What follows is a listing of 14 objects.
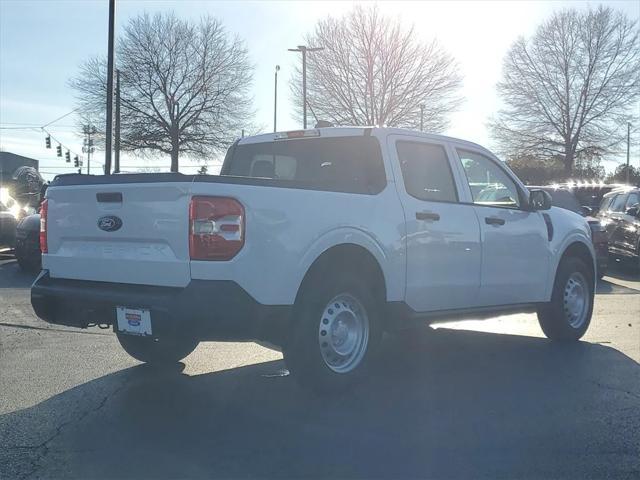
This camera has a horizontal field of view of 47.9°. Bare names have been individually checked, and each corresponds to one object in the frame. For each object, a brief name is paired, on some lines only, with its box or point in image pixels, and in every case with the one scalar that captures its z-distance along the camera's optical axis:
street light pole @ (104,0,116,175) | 18.95
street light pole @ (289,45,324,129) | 31.69
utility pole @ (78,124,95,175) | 39.69
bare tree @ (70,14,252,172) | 39.31
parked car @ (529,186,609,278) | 13.05
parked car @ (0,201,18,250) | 15.59
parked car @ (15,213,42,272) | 13.09
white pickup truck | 4.41
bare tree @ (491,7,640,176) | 41.22
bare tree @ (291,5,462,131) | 34.53
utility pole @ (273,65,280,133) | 42.66
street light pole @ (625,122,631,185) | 41.08
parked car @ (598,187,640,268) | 14.66
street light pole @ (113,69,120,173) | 27.45
